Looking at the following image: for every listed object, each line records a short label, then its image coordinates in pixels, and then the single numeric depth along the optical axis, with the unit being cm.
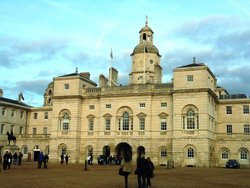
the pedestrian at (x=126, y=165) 1455
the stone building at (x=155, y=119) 4020
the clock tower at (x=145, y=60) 5145
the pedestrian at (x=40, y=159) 2984
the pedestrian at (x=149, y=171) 1512
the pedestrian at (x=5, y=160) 2670
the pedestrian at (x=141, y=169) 1498
